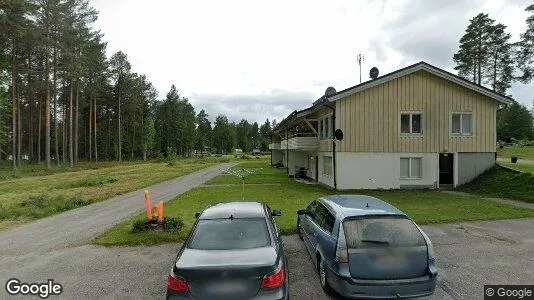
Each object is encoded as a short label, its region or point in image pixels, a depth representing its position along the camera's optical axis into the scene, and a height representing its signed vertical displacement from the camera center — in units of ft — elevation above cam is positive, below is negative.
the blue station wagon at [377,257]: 18.61 -5.85
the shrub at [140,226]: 36.45 -8.01
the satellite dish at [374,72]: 83.87 +16.53
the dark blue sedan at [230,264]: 15.62 -5.25
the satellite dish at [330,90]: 89.48 +13.35
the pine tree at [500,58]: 135.44 +31.65
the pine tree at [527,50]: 76.18 +19.67
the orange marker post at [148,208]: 36.65 -6.26
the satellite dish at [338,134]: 72.38 +2.05
